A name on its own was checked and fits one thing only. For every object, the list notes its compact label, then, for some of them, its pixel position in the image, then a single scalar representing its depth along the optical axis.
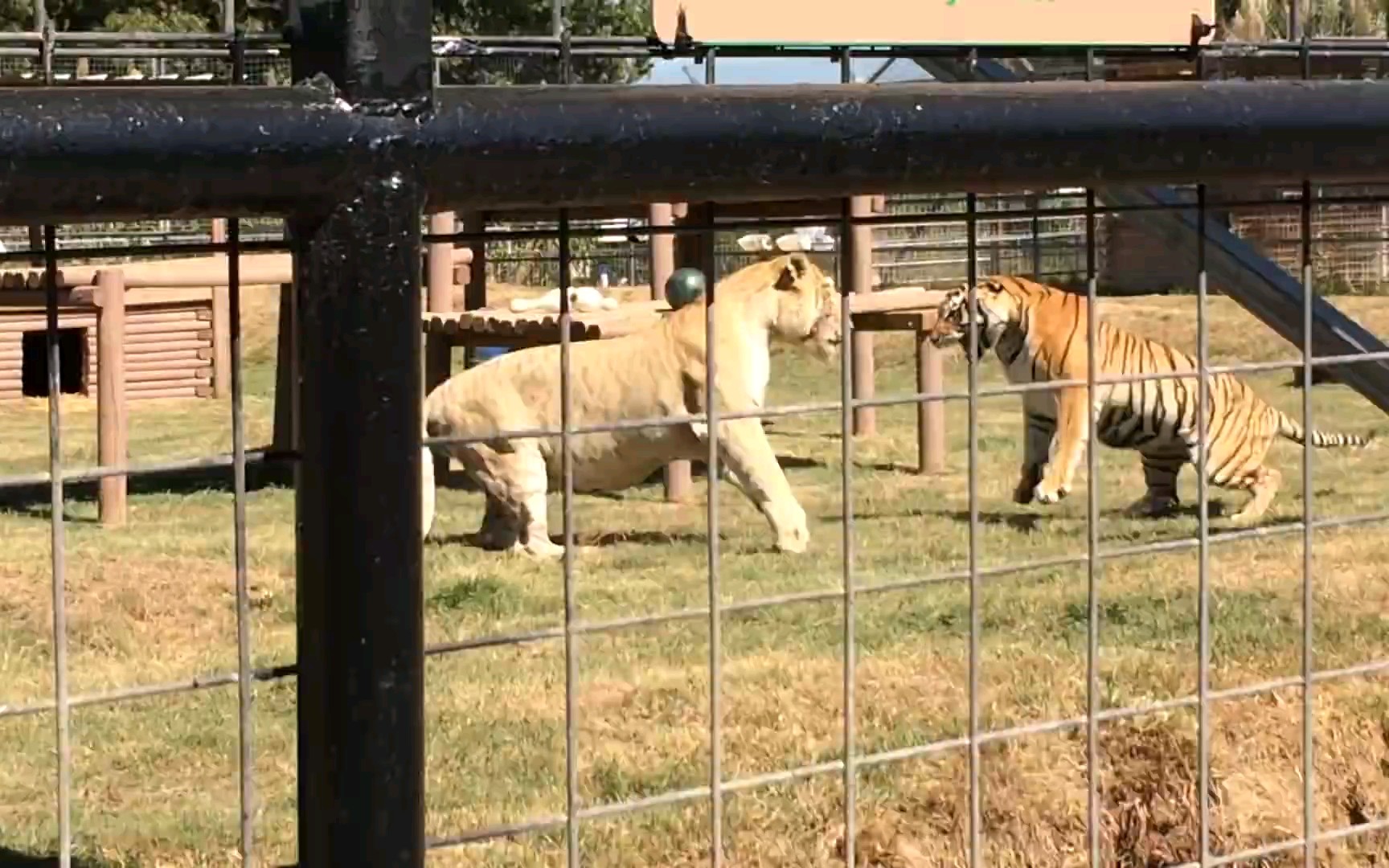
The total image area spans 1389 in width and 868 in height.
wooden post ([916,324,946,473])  11.86
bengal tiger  10.24
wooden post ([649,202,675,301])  12.50
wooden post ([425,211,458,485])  11.97
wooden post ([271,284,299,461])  9.12
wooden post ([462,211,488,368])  13.24
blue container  14.57
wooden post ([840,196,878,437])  12.75
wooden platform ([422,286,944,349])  10.98
